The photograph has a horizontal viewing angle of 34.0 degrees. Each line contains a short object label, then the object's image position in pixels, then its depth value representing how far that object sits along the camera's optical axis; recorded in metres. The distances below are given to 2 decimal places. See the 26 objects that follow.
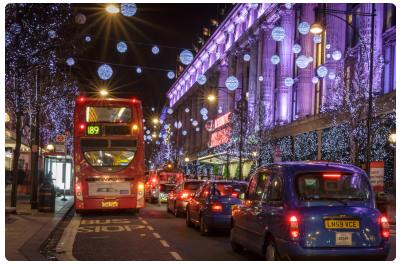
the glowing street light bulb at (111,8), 18.16
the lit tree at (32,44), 18.05
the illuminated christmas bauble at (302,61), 37.66
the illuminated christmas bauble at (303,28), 34.69
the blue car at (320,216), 9.42
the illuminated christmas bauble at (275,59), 51.77
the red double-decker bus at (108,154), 22.47
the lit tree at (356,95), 32.25
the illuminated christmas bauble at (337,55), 35.59
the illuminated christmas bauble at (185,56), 34.08
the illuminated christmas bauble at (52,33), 18.94
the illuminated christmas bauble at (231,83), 47.80
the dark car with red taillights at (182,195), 23.56
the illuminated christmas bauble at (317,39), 42.25
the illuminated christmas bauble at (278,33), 35.23
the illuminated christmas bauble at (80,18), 20.30
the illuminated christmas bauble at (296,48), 46.47
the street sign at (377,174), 21.59
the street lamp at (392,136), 27.46
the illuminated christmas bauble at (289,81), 48.37
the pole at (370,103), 23.60
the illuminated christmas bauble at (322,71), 39.56
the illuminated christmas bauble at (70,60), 22.67
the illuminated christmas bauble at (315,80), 43.56
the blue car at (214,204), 16.16
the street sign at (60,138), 28.84
